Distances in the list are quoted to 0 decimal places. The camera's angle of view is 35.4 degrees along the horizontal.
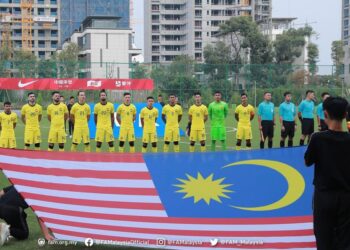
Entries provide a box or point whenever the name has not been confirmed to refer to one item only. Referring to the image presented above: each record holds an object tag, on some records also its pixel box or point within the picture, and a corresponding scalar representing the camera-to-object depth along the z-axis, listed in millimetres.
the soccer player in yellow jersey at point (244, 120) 15273
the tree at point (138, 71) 36031
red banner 28469
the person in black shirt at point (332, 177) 4262
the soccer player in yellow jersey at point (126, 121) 14938
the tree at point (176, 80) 36625
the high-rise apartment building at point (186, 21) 105000
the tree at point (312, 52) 77062
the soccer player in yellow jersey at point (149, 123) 14852
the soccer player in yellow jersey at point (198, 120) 15039
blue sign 19844
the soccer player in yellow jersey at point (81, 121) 14688
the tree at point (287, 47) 64438
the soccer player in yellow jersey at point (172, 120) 14961
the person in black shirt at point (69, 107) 19797
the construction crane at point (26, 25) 102250
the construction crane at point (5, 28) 92919
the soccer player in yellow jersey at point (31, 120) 14352
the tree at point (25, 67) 35281
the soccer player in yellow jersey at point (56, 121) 14531
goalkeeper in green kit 15086
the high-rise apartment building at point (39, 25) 102688
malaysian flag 5277
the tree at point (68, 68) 35750
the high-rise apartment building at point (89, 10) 108750
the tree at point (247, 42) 65250
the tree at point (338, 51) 85438
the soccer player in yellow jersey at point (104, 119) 14781
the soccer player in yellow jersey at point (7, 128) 13719
